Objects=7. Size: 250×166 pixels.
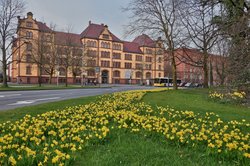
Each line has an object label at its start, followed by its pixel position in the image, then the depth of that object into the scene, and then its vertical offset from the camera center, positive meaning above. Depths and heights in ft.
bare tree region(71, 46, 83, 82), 159.24 +13.55
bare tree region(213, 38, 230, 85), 42.34 +7.39
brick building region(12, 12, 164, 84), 152.48 +17.18
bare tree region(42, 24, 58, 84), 150.71 +14.85
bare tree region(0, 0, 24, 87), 114.62 +21.53
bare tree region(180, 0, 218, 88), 53.42 +13.80
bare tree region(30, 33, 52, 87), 142.51 +15.91
